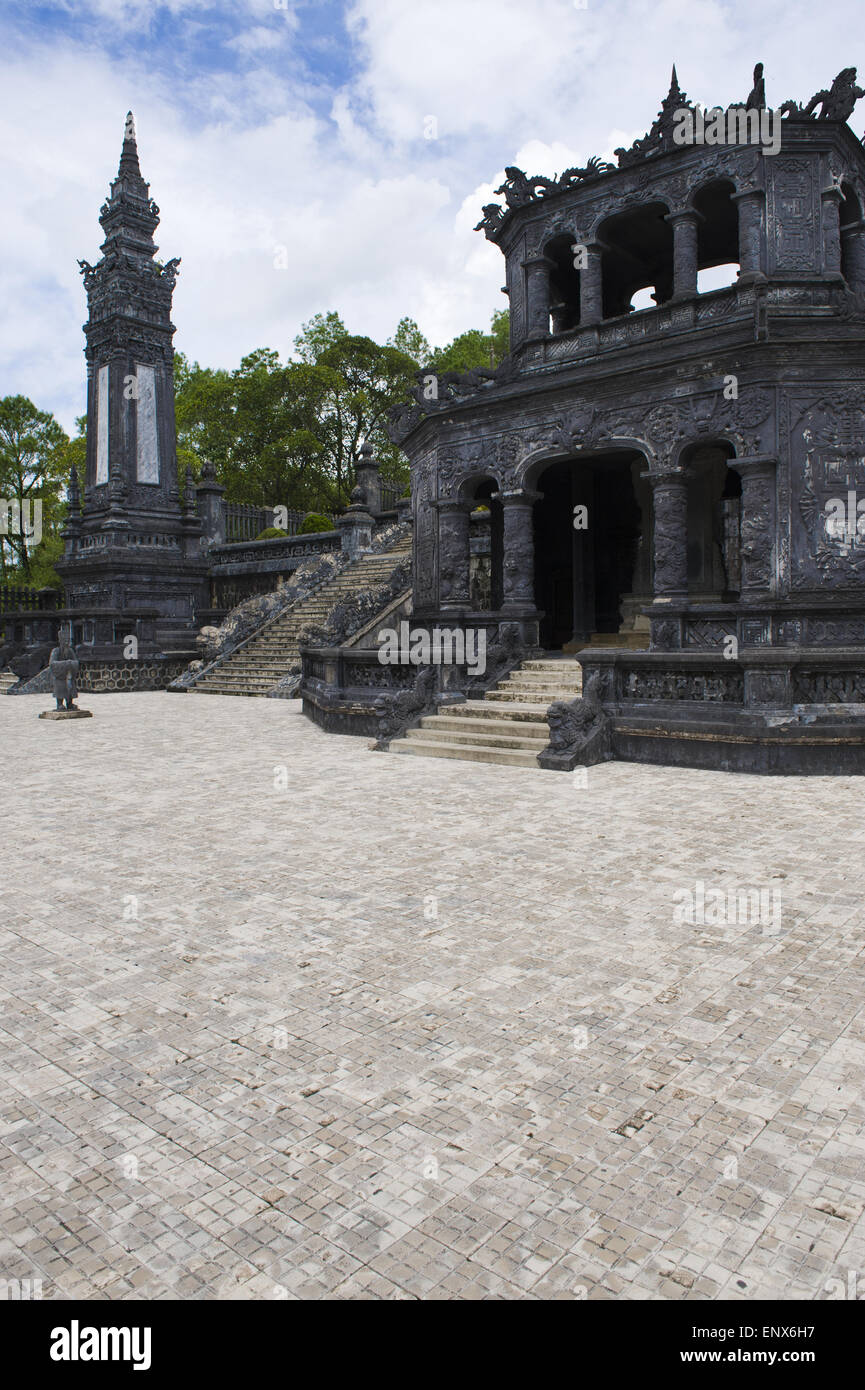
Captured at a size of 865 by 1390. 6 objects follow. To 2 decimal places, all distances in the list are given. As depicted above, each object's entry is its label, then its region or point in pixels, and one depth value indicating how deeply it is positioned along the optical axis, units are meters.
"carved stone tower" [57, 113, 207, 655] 25.75
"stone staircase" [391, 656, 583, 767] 10.69
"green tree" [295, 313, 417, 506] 41.03
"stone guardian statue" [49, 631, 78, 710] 16.02
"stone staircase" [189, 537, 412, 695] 21.83
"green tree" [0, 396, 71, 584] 42.22
